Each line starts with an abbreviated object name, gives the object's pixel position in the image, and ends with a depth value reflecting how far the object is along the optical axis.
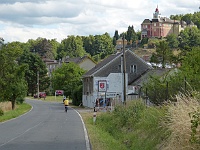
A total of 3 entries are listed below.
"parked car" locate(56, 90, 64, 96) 108.12
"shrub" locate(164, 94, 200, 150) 11.55
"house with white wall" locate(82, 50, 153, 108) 66.25
